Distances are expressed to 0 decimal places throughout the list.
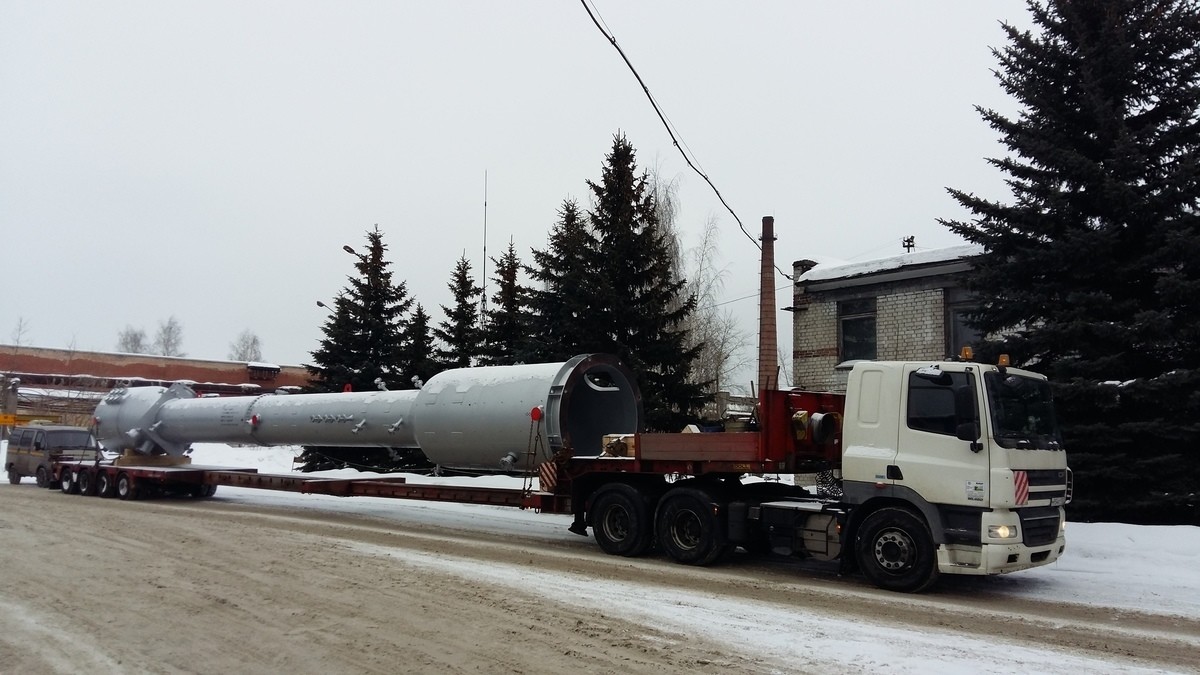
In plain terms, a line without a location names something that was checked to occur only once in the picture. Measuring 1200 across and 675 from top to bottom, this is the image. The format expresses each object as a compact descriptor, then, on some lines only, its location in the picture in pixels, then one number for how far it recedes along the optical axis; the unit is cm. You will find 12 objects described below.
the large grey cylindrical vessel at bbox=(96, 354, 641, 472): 1326
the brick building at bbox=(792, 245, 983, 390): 1862
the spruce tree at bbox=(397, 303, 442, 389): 2873
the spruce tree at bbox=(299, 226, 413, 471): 2870
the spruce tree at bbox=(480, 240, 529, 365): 2248
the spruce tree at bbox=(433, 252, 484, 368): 2883
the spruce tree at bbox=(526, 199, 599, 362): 2045
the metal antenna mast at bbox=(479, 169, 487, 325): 2920
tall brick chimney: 2396
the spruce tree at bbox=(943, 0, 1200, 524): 1266
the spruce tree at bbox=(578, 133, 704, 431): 2014
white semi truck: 920
